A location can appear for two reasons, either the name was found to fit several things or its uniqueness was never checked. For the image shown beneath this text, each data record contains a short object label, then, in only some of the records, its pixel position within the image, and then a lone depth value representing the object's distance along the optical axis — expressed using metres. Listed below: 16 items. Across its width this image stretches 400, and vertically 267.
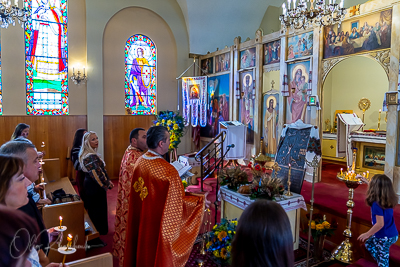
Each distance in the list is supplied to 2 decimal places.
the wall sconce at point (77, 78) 9.41
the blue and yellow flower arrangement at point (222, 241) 3.26
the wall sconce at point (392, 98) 5.80
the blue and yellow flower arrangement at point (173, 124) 9.06
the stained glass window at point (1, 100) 8.55
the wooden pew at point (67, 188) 4.48
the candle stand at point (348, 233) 4.05
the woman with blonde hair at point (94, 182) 4.42
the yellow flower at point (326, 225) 4.27
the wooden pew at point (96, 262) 2.14
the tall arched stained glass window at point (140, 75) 10.72
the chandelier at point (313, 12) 5.22
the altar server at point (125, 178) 3.92
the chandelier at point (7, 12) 5.25
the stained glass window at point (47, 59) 9.05
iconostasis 6.16
